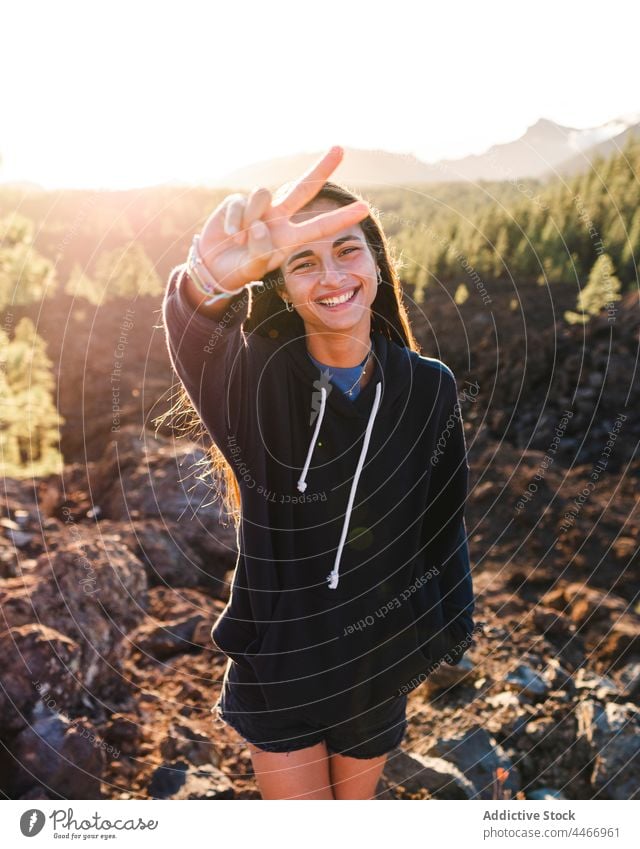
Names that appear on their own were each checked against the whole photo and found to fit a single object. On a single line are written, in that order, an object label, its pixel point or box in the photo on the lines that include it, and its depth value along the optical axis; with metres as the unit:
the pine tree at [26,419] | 8.98
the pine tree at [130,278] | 19.73
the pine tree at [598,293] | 14.41
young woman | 2.23
